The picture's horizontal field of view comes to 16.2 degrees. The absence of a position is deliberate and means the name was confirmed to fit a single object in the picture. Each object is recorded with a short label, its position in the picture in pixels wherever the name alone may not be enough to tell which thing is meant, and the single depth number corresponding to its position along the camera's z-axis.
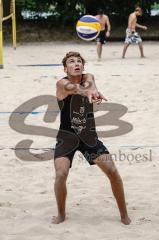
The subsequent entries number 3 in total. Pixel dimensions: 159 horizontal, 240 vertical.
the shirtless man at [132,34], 14.21
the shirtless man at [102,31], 13.90
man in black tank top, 3.84
